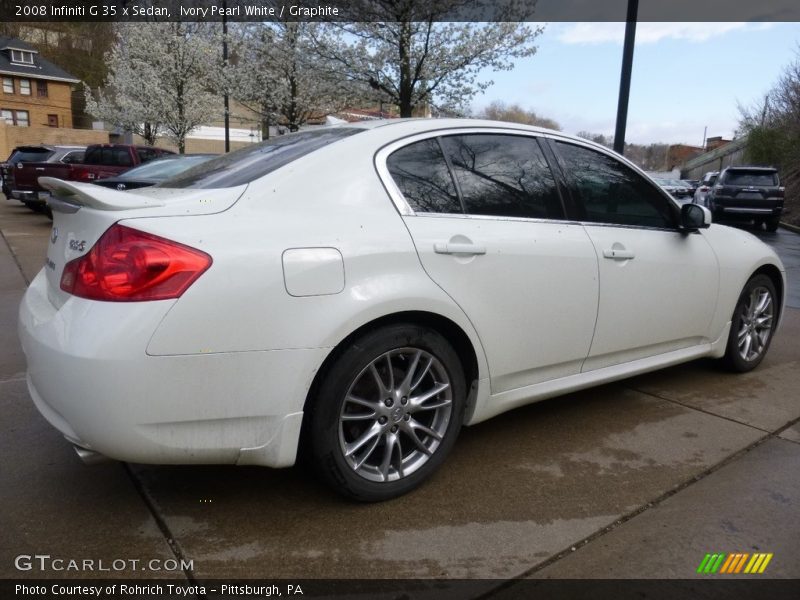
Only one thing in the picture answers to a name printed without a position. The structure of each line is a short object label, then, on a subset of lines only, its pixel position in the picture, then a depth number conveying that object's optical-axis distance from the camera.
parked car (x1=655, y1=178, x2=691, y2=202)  27.42
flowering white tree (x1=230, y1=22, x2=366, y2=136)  15.16
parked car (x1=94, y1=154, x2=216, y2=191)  9.59
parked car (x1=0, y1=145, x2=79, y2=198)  16.19
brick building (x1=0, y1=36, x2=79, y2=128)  46.56
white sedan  2.16
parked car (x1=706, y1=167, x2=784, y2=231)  16.91
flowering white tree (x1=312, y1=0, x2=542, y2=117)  12.75
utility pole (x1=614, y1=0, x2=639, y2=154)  6.45
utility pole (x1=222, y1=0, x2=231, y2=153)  18.97
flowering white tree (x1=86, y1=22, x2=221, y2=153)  25.02
